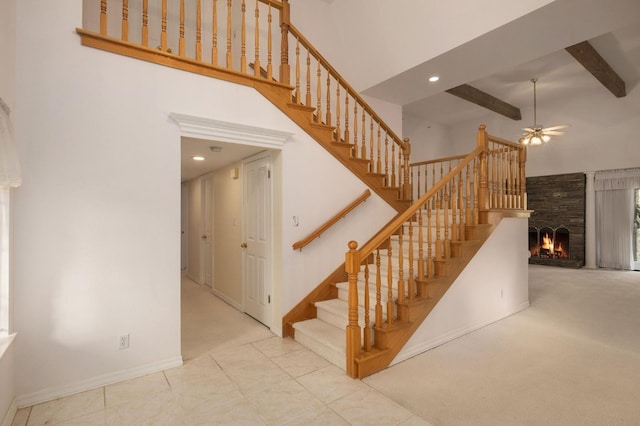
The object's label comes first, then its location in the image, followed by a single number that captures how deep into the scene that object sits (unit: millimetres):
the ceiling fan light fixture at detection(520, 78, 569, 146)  6574
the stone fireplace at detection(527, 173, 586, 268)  8102
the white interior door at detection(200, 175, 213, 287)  5762
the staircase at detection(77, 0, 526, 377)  2760
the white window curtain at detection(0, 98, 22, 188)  1737
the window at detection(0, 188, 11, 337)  2092
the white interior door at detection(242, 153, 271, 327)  3783
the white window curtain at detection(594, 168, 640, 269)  7443
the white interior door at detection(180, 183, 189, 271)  7102
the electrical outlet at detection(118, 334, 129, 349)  2584
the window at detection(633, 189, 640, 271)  7524
